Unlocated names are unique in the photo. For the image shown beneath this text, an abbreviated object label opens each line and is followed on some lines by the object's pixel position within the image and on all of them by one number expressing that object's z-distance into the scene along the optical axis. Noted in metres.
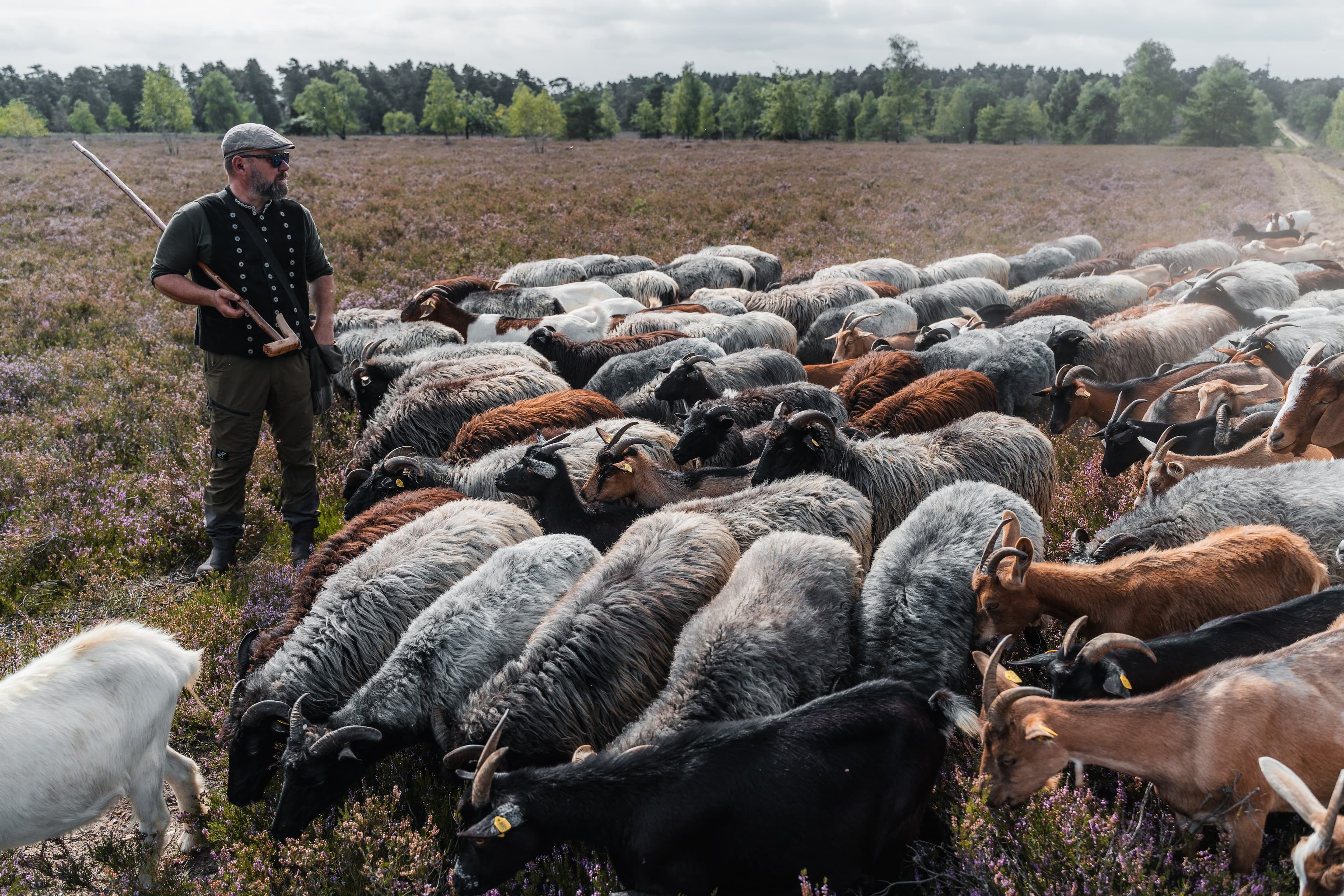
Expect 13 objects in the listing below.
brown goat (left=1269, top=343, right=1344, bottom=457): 5.65
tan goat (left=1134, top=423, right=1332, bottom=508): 5.91
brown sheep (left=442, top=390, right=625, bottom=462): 7.30
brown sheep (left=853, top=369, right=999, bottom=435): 7.50
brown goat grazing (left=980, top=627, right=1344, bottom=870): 3.14
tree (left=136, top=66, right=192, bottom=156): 58.09
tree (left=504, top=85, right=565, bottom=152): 54.47
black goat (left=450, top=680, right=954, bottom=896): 3.38
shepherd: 5.67
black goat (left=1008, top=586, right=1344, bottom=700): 3.66
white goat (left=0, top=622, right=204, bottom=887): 3.47
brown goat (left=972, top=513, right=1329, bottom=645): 4.37
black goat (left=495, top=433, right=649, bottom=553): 6.05
